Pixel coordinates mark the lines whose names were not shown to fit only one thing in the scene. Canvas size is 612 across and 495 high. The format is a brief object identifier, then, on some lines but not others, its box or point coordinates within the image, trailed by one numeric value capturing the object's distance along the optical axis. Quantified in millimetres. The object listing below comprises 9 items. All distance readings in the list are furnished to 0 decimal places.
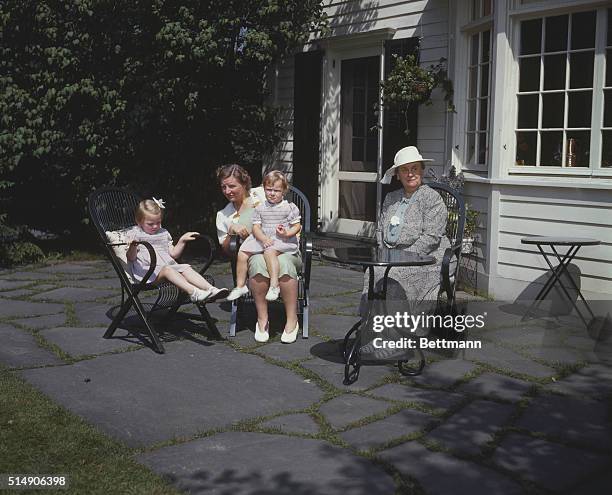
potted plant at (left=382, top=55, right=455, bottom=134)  7816
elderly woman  4711
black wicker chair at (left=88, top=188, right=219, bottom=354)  5090
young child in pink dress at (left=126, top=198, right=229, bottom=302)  5117
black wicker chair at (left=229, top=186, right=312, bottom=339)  5253
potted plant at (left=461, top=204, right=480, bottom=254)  7109
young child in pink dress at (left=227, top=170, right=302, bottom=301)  5184
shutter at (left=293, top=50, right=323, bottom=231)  9719
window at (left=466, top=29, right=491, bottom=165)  7324
